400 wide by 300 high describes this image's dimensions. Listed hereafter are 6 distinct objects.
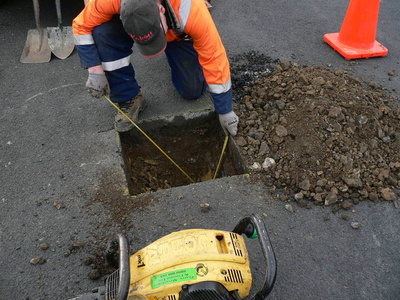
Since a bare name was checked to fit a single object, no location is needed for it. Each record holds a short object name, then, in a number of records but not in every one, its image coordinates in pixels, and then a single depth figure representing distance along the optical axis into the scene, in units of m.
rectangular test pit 3.33
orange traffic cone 3.94
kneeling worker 2.35
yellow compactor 1.52
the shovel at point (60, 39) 4.32
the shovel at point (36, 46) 4.29
